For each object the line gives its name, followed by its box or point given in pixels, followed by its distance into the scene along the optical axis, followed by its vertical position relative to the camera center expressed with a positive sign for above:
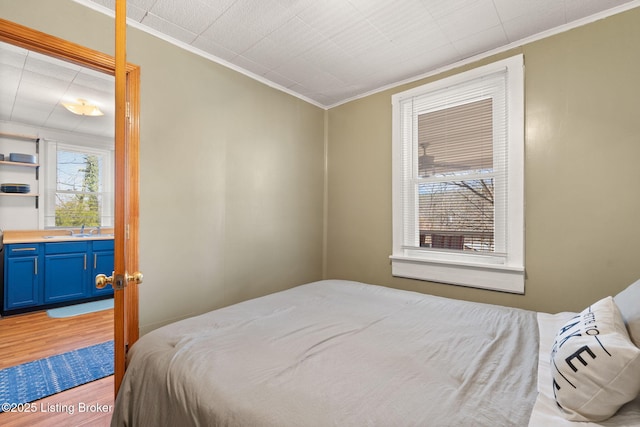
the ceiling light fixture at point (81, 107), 3.44 +1.30
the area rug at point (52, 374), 2.04 -1.28
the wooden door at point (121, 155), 1.23 +0.31
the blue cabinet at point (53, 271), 3.63 -0.79
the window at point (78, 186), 4.56 +0.46
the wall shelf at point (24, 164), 4.06 +0.73
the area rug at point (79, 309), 3.72 -1.30
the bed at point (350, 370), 0.89 -0.62
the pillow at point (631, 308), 1.00 -0.38
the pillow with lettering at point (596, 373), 0.82 -0.48
